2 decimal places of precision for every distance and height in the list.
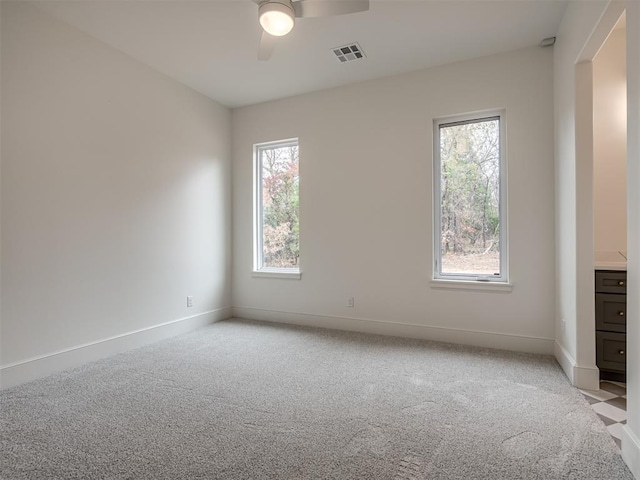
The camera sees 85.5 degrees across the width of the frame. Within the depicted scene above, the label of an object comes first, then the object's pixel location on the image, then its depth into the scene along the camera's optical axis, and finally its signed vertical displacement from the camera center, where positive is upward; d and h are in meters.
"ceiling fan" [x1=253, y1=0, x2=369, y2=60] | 2.13 +1.46
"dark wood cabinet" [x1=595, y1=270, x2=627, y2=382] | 2.63 -0.64
